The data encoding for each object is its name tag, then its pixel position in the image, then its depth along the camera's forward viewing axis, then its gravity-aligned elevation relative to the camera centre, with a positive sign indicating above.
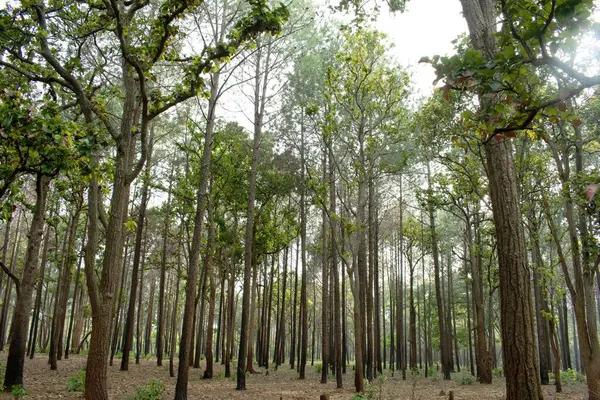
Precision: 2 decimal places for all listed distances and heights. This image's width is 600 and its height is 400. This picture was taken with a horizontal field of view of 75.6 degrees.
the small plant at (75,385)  8.55 -1.93
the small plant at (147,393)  7.71 -1.89
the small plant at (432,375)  17.52 -3.47
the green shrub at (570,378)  14.55 -3.05
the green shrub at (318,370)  17.96 -3.18
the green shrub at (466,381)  14.57 -2.91
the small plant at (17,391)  6.82 -1.68
